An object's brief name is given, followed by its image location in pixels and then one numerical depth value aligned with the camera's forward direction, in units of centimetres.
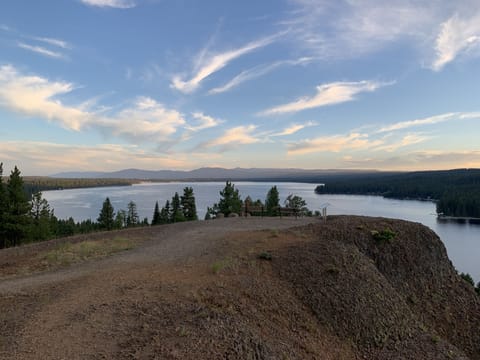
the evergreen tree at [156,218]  4469
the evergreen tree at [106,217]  3941
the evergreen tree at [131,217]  5516
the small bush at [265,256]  951
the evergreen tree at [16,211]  2405
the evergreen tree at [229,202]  3484
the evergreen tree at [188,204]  4000
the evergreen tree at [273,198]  3747
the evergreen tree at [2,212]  2389
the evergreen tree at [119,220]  4075
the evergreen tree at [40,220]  2997
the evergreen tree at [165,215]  4484
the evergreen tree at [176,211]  3900
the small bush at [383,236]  1257
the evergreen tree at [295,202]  4290
